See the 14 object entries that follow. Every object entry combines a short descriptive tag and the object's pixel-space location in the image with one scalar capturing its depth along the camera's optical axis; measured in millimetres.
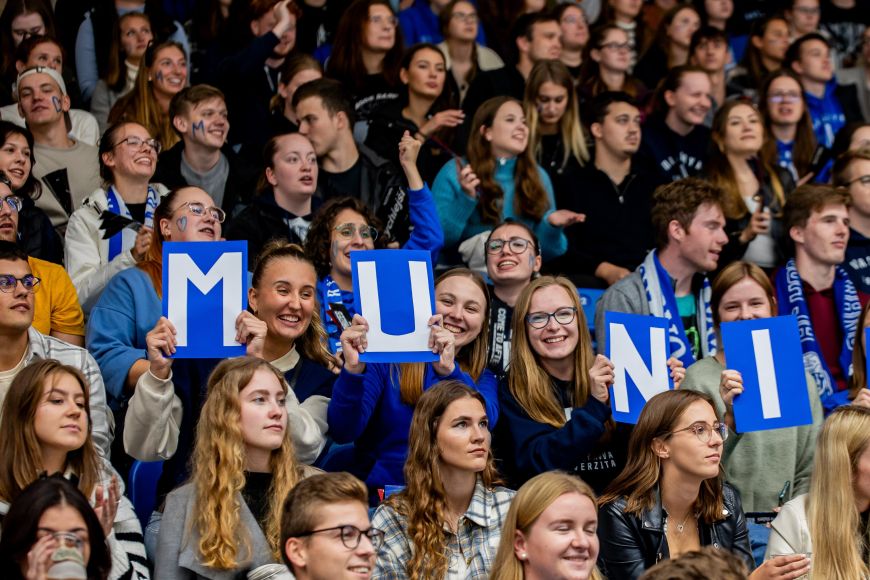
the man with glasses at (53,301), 12617
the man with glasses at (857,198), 16109
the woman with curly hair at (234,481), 9930
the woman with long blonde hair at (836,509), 10914
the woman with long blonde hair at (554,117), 17422
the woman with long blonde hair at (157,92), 16422
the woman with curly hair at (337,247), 13266
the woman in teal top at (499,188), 15844
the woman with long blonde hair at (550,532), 9477
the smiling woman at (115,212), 13250
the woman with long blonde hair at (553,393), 11773
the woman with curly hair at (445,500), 10430
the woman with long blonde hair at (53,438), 9961
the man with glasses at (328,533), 8984
